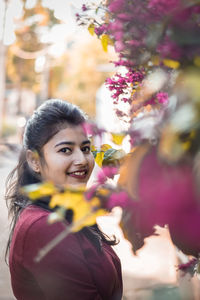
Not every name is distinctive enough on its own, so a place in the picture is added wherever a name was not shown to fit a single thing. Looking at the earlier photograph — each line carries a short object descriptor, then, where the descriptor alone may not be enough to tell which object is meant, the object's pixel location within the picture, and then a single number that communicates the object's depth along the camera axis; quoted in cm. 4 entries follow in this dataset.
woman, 131
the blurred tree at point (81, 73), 2297
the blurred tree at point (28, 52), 1861
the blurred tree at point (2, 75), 1721
